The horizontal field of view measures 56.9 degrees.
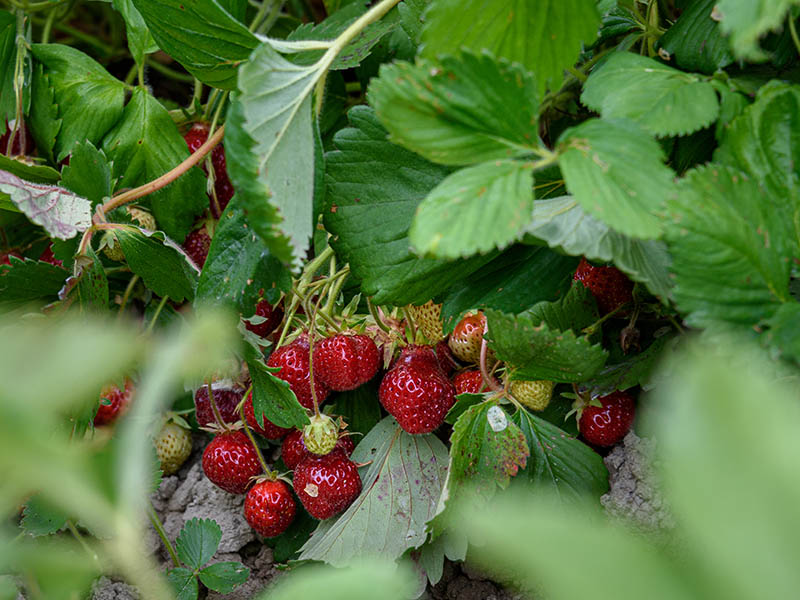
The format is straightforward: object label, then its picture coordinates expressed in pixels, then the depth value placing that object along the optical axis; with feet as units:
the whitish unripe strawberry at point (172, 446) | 2.91
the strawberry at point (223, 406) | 2.83
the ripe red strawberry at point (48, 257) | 3.08
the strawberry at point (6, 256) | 3.12
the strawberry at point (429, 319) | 2.63
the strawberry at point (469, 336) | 2.54
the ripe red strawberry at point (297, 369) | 2.60
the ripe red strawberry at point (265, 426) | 2.69
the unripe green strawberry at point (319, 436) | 2.51
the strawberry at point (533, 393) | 2.37
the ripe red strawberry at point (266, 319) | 2.82
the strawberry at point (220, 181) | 3.02
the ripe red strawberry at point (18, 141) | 3.02
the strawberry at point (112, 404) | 2.97
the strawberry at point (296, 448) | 2.63
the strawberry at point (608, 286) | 2.36
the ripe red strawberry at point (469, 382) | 2.53
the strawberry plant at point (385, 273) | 1.44
